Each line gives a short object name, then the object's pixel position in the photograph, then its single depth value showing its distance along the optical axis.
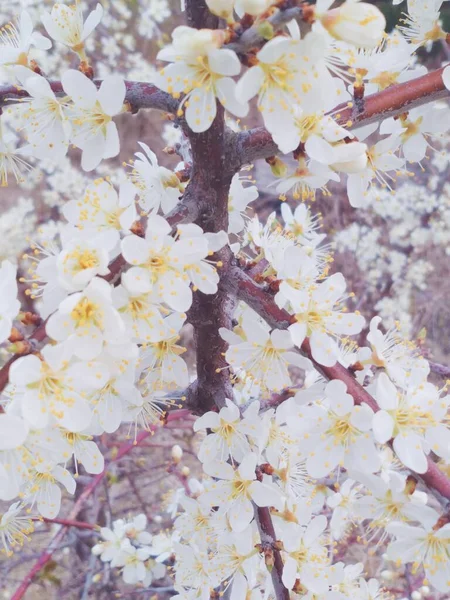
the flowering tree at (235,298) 0.12
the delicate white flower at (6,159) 0.19
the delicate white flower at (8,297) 0.13
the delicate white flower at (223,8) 0.12
